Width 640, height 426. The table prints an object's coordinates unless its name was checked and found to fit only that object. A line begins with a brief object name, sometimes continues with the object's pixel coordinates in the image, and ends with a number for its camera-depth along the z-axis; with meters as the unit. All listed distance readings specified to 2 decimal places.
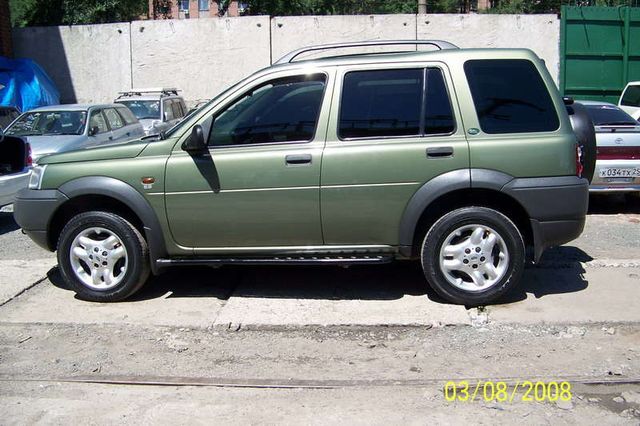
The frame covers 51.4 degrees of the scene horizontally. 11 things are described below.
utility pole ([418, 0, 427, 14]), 22.03
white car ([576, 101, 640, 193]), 8.76
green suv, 5.19
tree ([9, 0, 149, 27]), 24.58
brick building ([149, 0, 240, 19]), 45.69
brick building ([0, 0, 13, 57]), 18.56
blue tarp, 17.30
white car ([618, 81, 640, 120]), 13.87
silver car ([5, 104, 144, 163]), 11.13
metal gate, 18.16
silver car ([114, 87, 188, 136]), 15.78
